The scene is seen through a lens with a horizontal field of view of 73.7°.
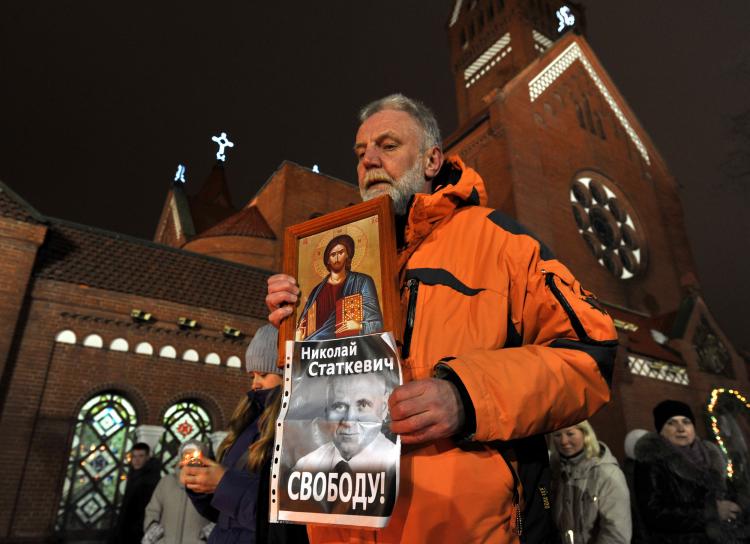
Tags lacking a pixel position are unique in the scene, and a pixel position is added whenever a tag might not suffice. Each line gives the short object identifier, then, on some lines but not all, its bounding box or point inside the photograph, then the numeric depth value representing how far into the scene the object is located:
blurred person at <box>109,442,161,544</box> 5.71
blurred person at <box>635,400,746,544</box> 3.75
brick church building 9.36
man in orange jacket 1.18
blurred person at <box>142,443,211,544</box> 4.52
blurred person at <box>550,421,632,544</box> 3.83
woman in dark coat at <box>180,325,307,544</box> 2.35
